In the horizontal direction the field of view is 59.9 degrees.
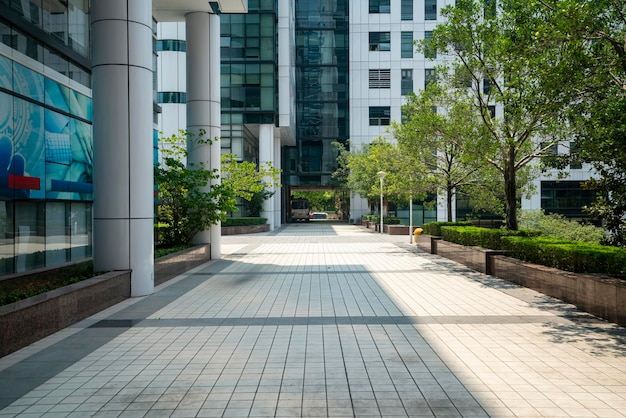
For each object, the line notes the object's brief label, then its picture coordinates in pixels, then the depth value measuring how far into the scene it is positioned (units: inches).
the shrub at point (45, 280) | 382.9
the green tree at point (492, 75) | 618.8
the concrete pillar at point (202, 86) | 785.6
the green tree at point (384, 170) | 1010.1
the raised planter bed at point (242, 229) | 1497.3
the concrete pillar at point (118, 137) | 461.1
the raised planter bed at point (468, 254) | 618.2
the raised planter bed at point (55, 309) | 289.7
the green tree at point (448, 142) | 745.0
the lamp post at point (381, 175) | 1318.3
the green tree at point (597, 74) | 366.9
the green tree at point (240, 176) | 933.8
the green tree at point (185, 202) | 706.8
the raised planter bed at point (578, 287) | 355.6
